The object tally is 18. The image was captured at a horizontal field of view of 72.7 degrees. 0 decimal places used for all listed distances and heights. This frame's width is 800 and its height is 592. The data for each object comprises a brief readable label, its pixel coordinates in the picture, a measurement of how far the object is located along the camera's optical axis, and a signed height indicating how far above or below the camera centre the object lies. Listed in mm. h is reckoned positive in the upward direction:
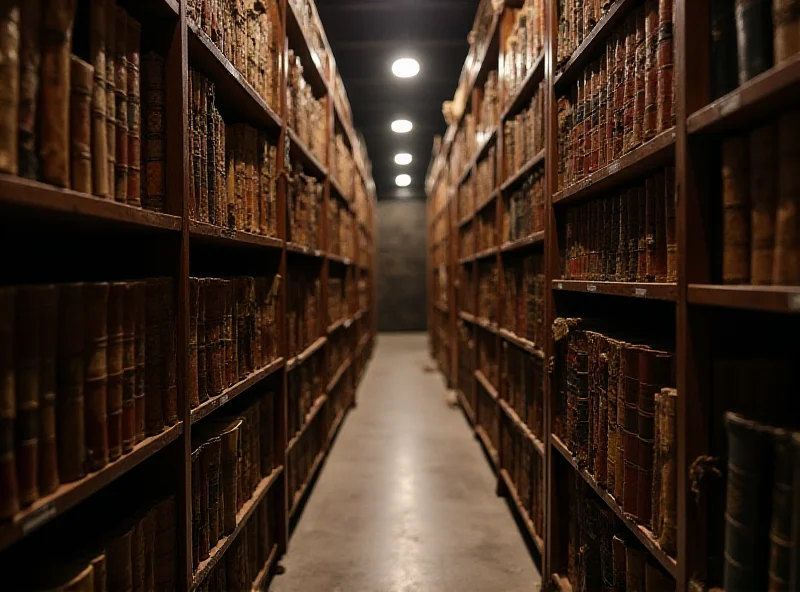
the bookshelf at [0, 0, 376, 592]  984 +82
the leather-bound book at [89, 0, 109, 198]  969 +329
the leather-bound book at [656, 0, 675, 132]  1121 +460
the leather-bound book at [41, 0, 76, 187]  848 +313
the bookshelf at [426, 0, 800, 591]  930 -28
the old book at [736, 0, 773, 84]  867 +403
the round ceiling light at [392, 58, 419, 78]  5367 +2201
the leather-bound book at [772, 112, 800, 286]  810 +117
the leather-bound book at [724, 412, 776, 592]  838 -342
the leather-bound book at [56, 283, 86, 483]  892 -162
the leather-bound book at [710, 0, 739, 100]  943 +416
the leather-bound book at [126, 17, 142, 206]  1096 +357
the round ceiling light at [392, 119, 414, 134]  7518 +2258
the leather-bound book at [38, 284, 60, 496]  845 -164
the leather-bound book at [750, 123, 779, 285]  856 +142
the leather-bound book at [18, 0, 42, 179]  803 +304
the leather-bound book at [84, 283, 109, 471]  943 -156
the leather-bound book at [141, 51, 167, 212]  1218 +360
